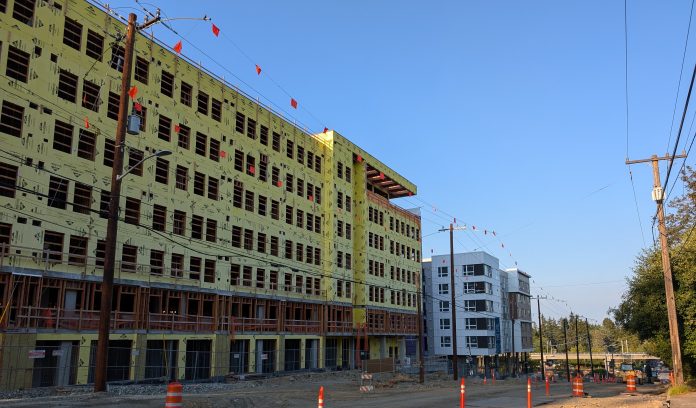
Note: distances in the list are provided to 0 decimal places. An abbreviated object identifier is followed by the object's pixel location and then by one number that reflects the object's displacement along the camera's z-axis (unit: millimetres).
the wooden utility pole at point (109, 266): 19984
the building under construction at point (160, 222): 29219
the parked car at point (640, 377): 65212
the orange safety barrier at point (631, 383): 34500
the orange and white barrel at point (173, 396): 12953
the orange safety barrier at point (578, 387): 29677
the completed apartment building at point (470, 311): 91500
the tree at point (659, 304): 35531
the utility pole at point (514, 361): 98712
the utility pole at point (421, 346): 42066
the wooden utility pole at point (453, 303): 48291
